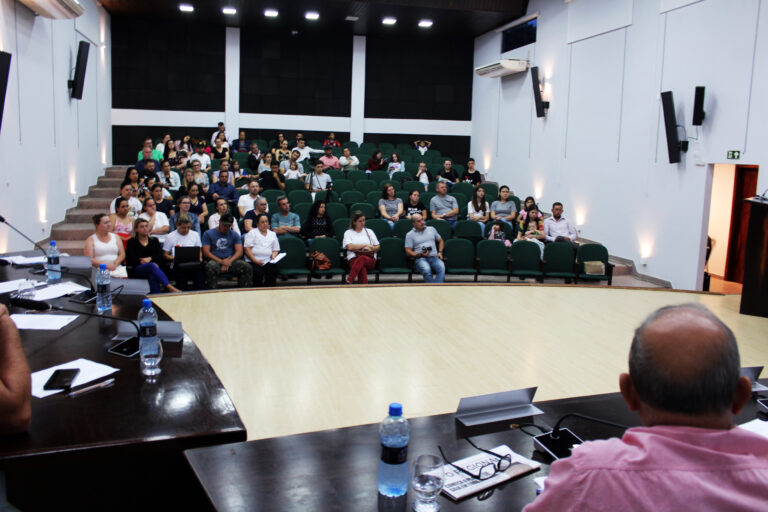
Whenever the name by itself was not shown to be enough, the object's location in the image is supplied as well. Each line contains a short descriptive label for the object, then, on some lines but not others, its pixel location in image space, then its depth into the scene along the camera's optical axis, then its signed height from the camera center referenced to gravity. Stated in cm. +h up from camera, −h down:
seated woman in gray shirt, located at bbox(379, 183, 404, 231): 902 -38
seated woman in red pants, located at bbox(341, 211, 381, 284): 727 -84
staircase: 878 -74
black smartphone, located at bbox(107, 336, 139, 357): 267 -77
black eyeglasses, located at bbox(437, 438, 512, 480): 171 -79
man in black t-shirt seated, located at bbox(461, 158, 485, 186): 1200 +7
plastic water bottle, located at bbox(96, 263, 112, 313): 337 -68
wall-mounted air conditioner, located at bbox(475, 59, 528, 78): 1230 +226
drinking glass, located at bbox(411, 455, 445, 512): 156 -77
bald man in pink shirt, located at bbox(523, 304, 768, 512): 98 -41
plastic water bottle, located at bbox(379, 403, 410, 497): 161 -74
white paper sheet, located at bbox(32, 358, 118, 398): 226 -79
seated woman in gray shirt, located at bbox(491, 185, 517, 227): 956 -43
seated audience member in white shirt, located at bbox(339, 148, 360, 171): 1245 +27
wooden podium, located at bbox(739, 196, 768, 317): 451 -51
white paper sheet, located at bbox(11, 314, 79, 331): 300 -76
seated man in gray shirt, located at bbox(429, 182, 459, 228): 923 -41
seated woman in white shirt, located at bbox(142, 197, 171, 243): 754 -64
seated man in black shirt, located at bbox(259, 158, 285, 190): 1012 -12
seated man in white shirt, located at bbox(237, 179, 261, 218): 845 -37
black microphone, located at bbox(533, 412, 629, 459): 185 -77
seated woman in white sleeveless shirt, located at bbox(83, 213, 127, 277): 608 -79
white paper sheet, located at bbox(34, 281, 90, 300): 359 -73
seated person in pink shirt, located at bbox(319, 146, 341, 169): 1195 +26
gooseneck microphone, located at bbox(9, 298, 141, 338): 264 -60
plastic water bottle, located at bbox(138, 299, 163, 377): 252 -74
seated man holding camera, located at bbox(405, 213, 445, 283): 741 -86
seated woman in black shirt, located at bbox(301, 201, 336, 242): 788 -62
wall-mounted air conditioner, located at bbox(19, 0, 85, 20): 743 +192
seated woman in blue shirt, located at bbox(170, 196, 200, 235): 759 -52
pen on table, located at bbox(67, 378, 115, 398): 226 -81
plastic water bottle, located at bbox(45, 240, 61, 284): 410 -67
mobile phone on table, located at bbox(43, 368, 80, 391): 227 -78
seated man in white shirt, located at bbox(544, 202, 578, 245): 890 -66
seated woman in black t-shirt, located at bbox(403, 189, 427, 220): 898 -40
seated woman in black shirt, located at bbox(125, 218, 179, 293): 637 -92
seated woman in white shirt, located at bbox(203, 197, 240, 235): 737 -53
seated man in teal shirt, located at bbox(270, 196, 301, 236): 786 -60
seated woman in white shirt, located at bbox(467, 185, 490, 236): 943 -42
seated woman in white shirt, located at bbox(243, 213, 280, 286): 706 -89
